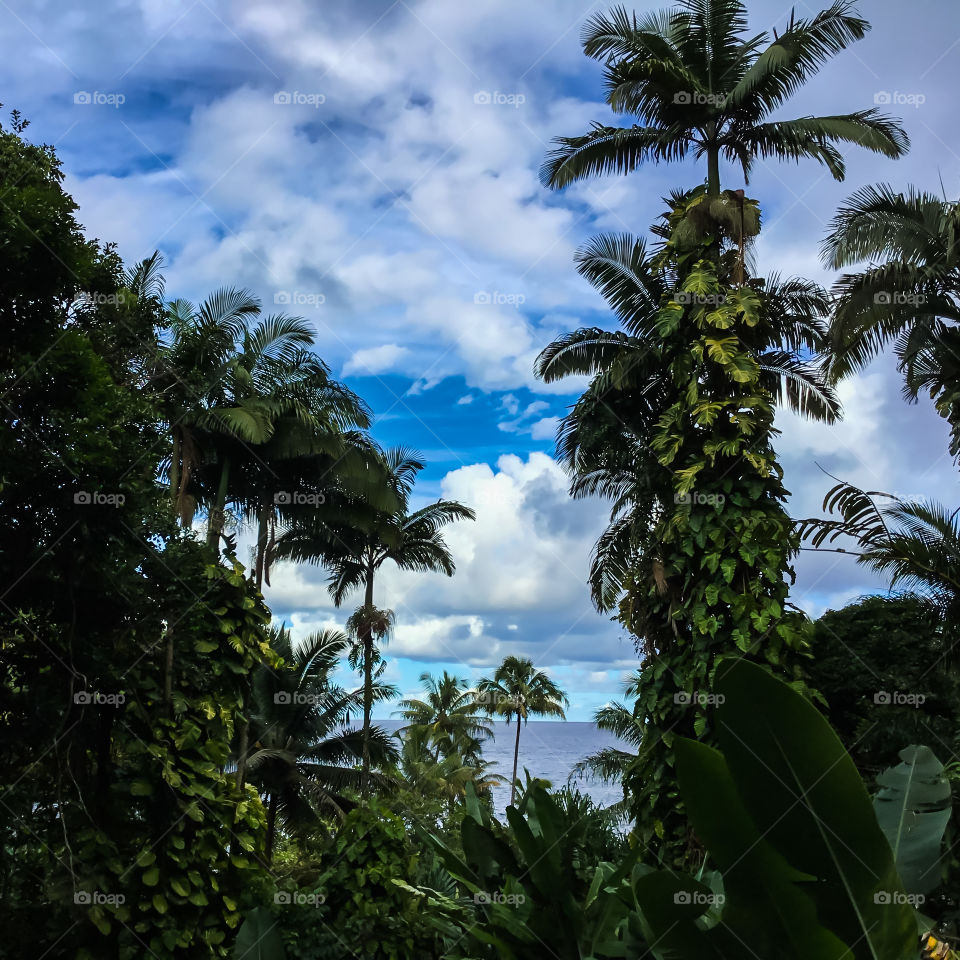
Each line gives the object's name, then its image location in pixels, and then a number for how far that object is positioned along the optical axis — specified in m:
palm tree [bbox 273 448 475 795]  21.62
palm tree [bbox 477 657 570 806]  38.69
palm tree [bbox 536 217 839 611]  13.50
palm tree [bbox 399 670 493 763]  39.94
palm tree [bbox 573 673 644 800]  24.30
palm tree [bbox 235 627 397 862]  21.86
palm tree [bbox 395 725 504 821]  32.44
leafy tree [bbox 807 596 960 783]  12.15
